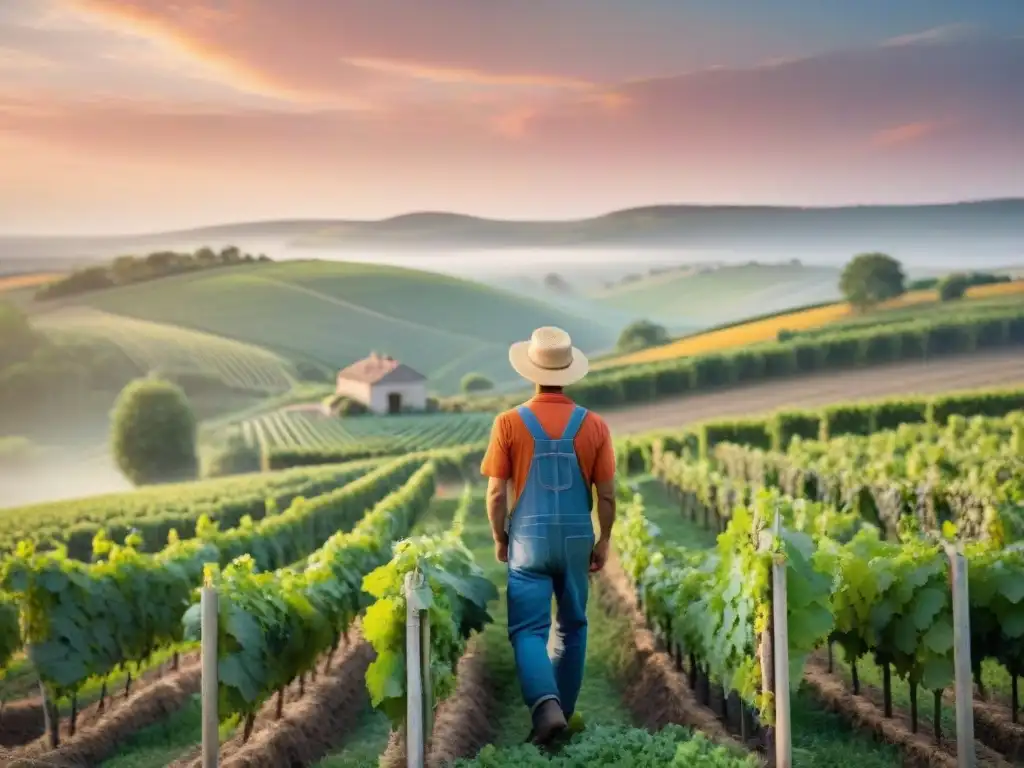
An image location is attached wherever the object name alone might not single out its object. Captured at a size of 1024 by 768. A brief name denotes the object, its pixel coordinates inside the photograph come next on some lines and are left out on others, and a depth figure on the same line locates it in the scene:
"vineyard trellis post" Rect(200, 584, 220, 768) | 3.71
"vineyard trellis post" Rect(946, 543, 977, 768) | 3.77
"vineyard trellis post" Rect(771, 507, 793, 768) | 3.67
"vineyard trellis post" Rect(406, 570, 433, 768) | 3.72
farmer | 3.97
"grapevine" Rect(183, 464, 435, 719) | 4.50
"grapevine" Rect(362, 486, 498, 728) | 4.07
